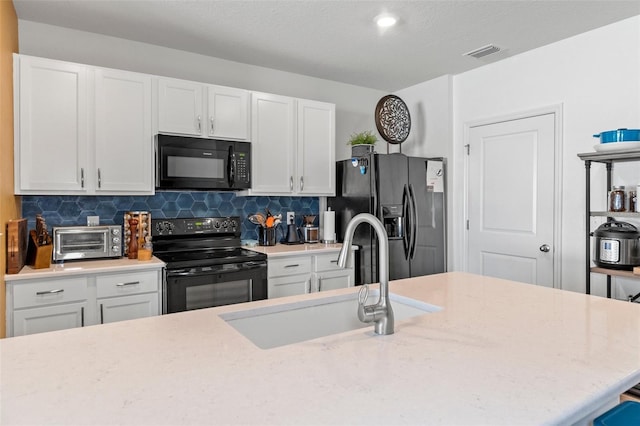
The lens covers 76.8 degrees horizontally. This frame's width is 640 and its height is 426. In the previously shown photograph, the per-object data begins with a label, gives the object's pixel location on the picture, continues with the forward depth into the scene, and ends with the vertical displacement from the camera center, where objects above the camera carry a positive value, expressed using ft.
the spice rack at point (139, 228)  9.71 -0.49
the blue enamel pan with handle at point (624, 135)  8.54 +1.56
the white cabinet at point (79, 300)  7.60 -1.86
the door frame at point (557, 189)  10.73 +0.51
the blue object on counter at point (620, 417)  3.41 -1.79
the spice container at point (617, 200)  8.86 +0.18
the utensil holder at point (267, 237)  12.02 -0.86
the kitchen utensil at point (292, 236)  12.62 -0.88
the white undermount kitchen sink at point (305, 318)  4.89 -1.42
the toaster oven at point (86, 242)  8.80 -0.76
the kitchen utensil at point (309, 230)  12.82 -0.70
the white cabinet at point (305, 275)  10.59 -1.85
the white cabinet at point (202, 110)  9.94 +2.54
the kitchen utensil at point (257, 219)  12.03 -0.33
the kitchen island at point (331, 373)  2.54 -1.26
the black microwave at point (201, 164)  9.83 +1.14
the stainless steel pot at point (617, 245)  8.68 -0.81
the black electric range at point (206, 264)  9.00 -1.31
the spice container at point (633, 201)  8.70 +0.16
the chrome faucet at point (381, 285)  3.91 -0.76
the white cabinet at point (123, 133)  9.16 +1.75
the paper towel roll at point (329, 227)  12.66 -0.60
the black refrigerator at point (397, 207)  11.90 +0.03
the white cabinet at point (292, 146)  11.35 +1.83
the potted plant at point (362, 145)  12.12 +1.92
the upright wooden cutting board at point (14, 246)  7.56 -0.74
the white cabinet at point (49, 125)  8.33 +1.77
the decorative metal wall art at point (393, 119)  13.01 +2.94
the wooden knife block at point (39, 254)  8.09 -0.94
